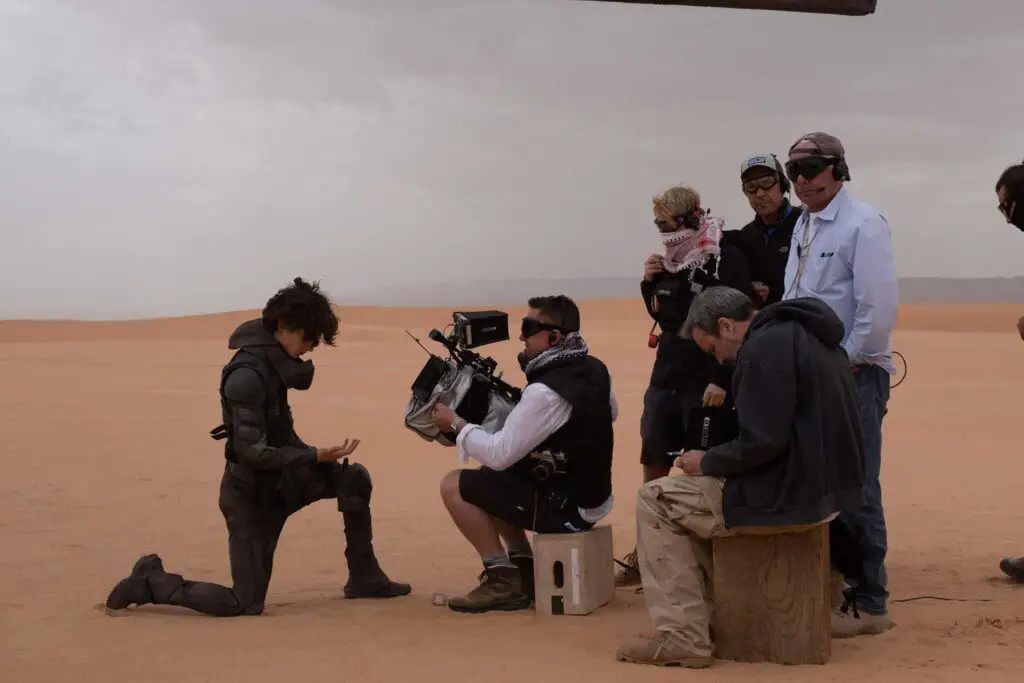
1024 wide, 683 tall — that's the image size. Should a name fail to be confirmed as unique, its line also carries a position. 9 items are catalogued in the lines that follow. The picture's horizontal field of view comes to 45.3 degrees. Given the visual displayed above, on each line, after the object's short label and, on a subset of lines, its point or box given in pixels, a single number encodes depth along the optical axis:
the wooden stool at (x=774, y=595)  4.85
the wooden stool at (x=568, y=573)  5.77
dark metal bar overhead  5.18
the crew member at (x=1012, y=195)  6.36
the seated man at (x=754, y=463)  4.63
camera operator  5.66
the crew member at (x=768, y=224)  6.16
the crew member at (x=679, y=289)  6.18
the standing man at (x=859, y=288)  5.43
